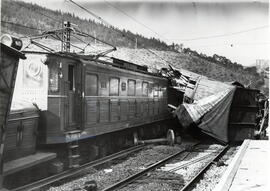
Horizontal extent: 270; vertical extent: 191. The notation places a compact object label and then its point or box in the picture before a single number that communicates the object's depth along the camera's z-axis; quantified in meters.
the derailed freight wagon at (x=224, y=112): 17.88
